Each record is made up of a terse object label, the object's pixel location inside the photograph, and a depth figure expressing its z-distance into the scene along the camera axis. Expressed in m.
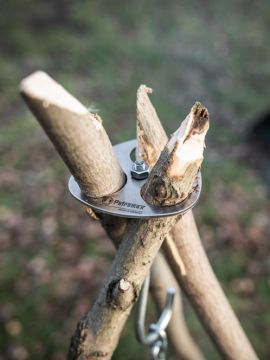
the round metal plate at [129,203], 0.28
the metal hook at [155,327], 0.41
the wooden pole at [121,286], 0.29
